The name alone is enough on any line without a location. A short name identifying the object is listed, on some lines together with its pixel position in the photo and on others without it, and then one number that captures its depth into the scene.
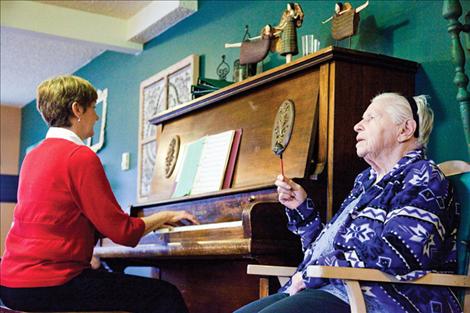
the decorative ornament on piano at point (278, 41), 3.05
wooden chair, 1.72
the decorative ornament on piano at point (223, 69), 3.90
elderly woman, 1.78
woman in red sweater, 2.36
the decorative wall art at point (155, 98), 4.39
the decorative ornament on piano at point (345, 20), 2.78
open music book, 3.02
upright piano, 2.38
